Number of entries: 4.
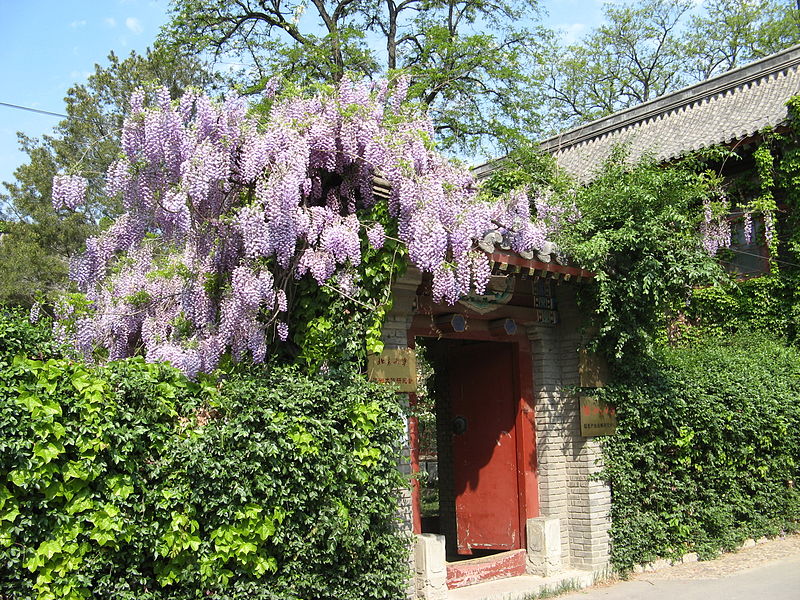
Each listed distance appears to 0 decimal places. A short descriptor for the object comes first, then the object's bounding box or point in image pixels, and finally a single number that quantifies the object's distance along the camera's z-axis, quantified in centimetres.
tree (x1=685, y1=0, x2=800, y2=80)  2750
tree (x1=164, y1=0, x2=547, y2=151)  1966
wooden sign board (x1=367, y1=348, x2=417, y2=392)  634
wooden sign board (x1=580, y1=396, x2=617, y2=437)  830
